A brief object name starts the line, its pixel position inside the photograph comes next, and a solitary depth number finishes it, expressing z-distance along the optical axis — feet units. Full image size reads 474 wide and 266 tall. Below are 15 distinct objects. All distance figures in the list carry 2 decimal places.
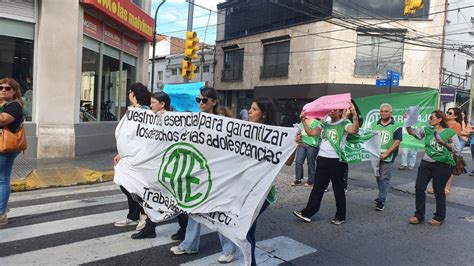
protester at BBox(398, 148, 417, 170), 38.45
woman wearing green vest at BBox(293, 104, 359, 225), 18.72
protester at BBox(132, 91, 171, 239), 15.65
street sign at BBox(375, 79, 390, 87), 56.39
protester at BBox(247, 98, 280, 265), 13.25
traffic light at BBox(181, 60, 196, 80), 46.82
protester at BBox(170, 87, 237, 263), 13.74
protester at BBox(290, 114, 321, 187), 27.84
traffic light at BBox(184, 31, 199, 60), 46.88
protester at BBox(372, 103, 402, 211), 22.08
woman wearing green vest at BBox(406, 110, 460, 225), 19.08
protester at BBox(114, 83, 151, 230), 16.40
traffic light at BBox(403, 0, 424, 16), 44.31
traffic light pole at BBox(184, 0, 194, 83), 48.19
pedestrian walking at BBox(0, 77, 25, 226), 16.20
